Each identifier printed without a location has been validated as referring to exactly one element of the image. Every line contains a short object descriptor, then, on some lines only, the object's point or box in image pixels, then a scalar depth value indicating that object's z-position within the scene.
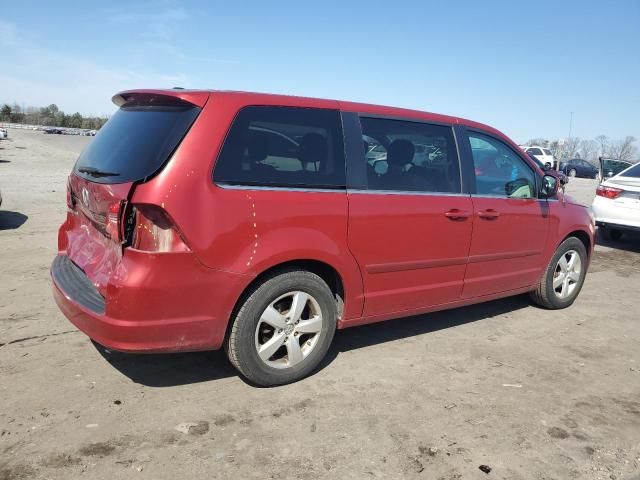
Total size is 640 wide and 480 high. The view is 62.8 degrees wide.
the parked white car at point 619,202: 8.66
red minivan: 2.88
